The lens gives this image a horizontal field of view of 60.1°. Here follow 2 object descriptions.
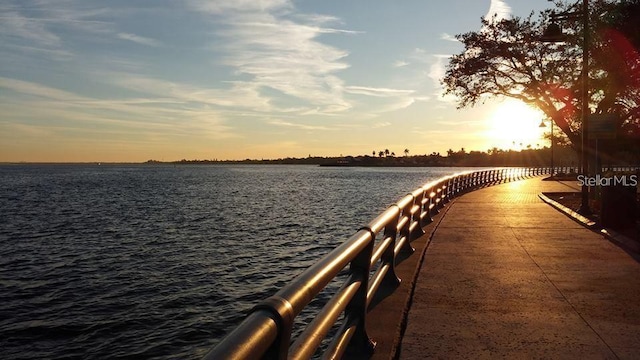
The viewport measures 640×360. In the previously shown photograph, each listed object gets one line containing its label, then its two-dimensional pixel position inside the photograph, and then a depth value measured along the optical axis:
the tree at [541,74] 23.10
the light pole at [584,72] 16.83
